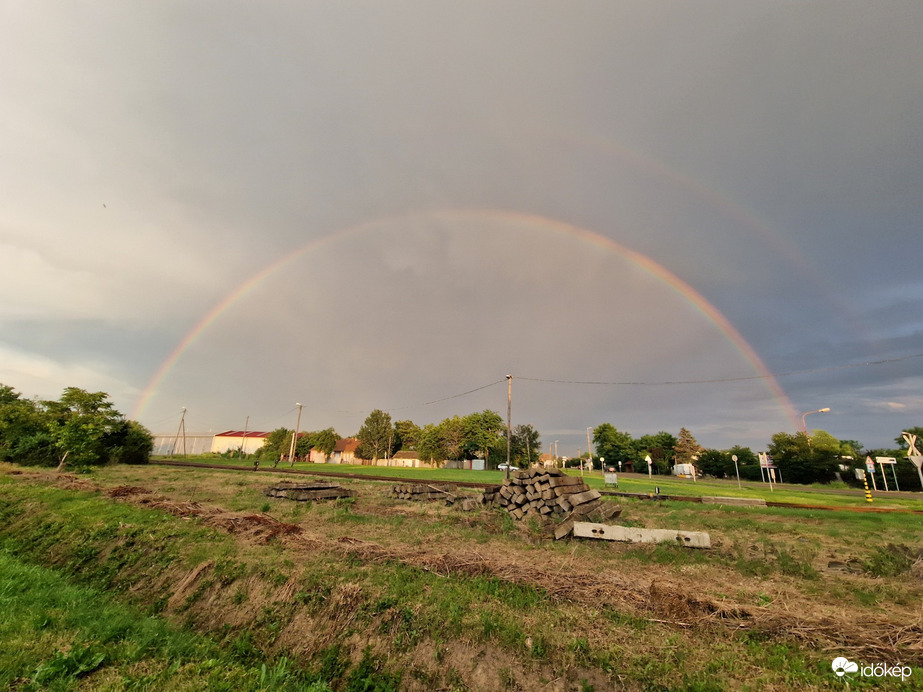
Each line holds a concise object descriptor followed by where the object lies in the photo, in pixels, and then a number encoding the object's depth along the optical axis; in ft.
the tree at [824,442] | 260.11
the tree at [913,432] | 287.85
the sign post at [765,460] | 121.75
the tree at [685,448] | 369.30
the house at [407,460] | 320.54
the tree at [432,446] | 302.45
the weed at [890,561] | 33.37
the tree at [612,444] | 379.55
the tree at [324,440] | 349.82
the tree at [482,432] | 300.40
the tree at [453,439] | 300.40
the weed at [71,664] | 15.62
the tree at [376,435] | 327.06
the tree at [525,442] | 349.00
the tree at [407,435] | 346.27
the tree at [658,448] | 333.83
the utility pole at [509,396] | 137.20
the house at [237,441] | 408.42
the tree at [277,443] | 311.88
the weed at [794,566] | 32.51
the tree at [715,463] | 285.84
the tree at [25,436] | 124.16
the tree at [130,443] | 158.61
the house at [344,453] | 370.94
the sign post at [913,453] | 73.20
